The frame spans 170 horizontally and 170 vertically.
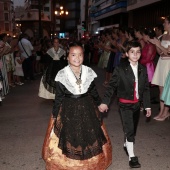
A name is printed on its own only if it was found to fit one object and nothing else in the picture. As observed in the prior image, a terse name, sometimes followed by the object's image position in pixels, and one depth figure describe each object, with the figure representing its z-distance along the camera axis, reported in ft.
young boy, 12.14
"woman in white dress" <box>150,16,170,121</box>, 17.72
